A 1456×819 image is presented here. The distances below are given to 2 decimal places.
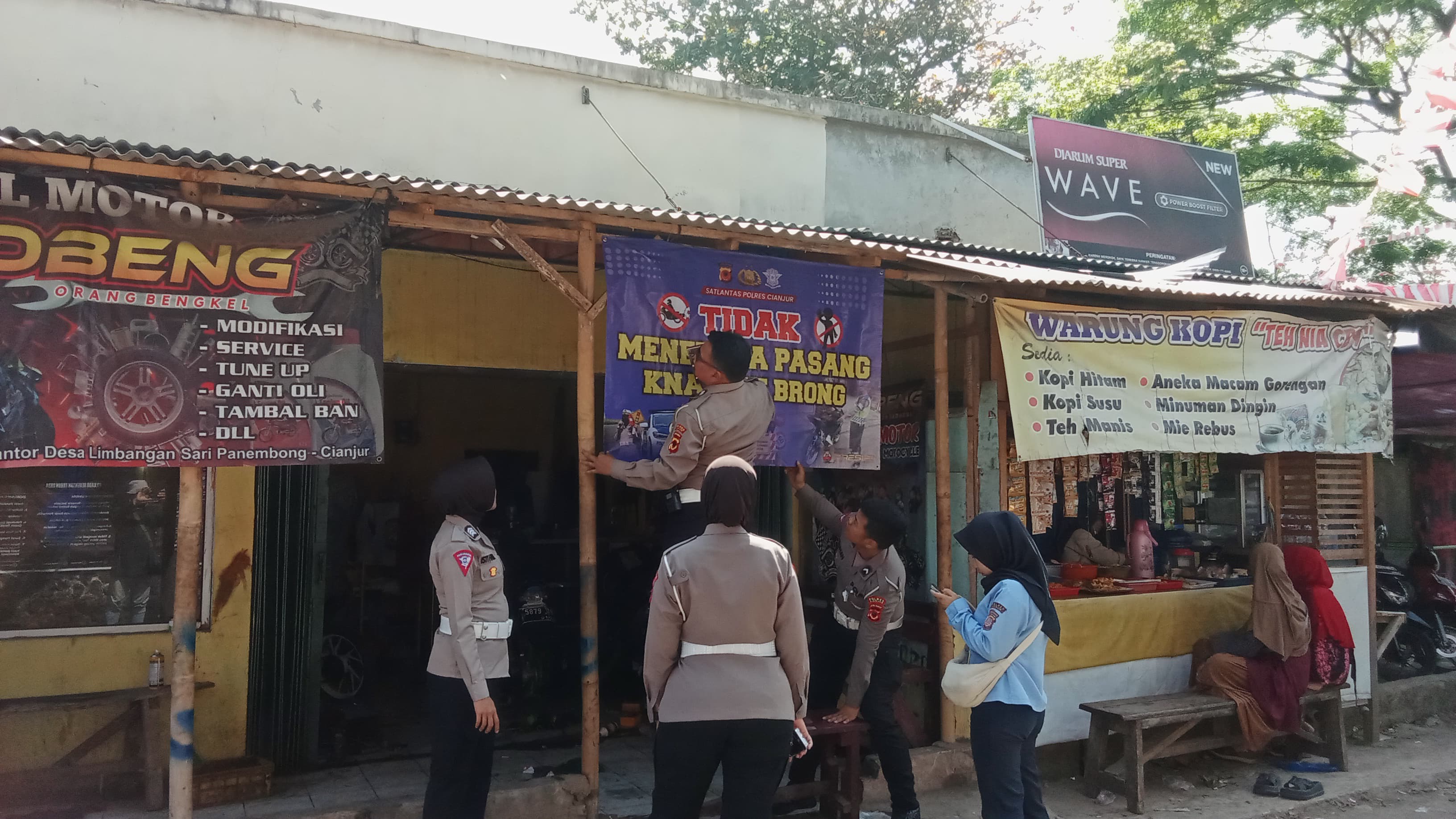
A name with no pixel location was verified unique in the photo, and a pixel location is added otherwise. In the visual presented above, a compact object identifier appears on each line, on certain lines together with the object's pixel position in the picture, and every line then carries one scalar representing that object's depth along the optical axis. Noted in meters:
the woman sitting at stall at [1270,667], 6.39
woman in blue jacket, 4.23
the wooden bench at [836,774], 5.18
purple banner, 5.08
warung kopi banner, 6.07
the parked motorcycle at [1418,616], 8.94
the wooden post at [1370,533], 7.66
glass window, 5.32
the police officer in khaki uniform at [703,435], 4.82
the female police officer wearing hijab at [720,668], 3.42
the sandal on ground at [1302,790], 6.02
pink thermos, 7.46
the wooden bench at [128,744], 5.12
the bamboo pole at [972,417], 6.31
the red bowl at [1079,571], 6.98
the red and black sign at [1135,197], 9.93
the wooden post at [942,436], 5.86
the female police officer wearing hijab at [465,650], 4.03
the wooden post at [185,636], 4.11
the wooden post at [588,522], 4.81
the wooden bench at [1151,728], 5.84
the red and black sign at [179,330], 3.94
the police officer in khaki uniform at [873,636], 5.07
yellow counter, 6.38
